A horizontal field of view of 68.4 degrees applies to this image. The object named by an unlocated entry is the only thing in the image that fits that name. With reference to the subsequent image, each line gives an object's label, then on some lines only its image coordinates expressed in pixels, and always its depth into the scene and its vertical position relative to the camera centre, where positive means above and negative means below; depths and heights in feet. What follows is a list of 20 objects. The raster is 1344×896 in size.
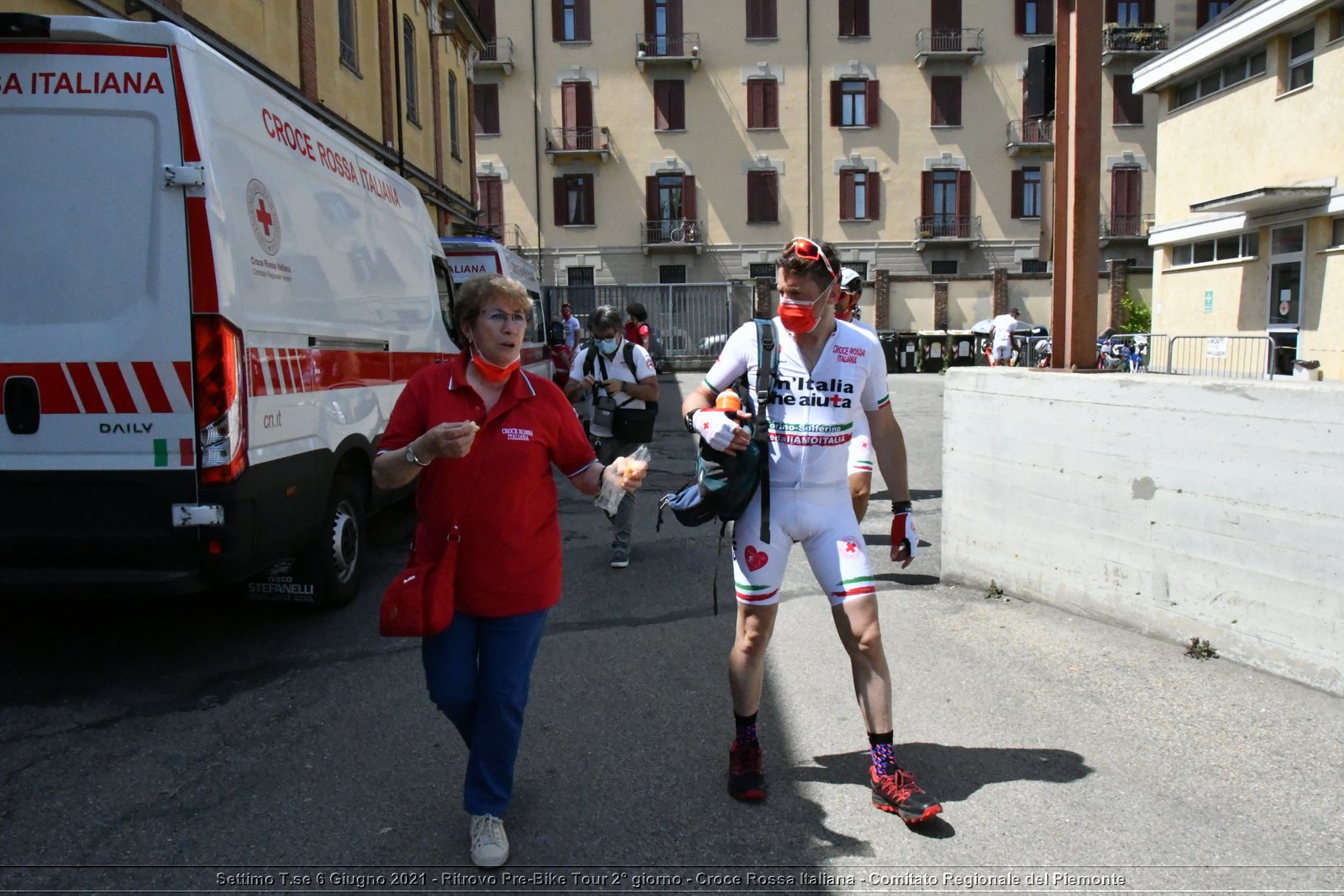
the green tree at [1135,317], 111.24 +4.83
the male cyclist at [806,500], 11.00 -1.55
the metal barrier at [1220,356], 63.41 +0.13
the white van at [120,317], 13.70 +0.77
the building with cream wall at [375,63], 39.68 +16.07
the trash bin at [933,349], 98.27 +1.22
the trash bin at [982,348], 94.73 +1.25
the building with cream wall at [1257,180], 60.95 +12.21
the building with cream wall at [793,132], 126.00 +29.74
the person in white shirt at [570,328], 78.63 +3.06
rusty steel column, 18.69 +3.49
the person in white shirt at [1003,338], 67.00 +1.57
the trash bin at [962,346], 98.43 +1.54
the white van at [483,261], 42.16 +4.61
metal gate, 96.07 +5.04
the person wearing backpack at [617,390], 22.39 -0.55
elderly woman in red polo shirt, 9.87 -1.48
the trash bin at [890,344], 96.39 +1.76
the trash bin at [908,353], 97.30 +0.92
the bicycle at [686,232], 127.75 +17.10
